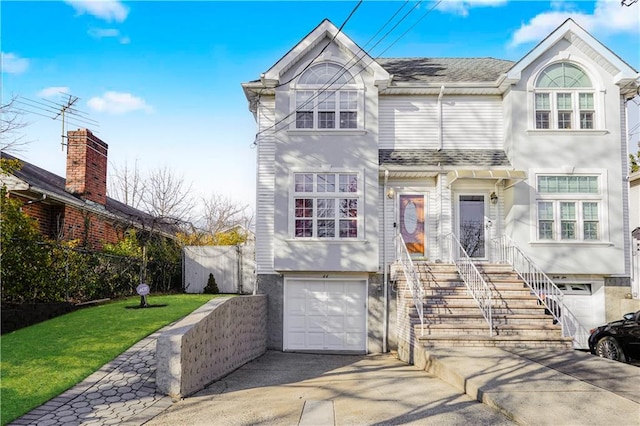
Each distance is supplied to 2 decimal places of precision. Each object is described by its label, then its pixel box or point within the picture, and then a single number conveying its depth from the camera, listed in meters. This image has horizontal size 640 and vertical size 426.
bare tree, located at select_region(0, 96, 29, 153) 12.26
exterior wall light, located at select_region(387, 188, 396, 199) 13.75
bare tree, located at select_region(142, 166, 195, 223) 31.05
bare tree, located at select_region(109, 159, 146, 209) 33.00
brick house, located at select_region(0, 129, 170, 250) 13.86
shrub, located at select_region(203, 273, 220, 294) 19.23
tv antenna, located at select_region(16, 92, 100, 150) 17.07
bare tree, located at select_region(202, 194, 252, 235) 35.08
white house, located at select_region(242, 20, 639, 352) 13.17
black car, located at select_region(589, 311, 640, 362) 9.74
